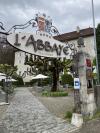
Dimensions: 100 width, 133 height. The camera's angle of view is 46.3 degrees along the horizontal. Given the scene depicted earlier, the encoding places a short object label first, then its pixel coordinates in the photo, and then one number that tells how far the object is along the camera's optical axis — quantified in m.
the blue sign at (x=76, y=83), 5.75
